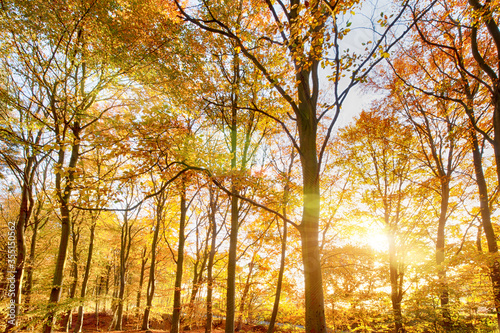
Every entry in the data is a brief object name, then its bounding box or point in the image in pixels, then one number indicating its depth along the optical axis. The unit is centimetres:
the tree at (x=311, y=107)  294
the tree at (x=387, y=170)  919
